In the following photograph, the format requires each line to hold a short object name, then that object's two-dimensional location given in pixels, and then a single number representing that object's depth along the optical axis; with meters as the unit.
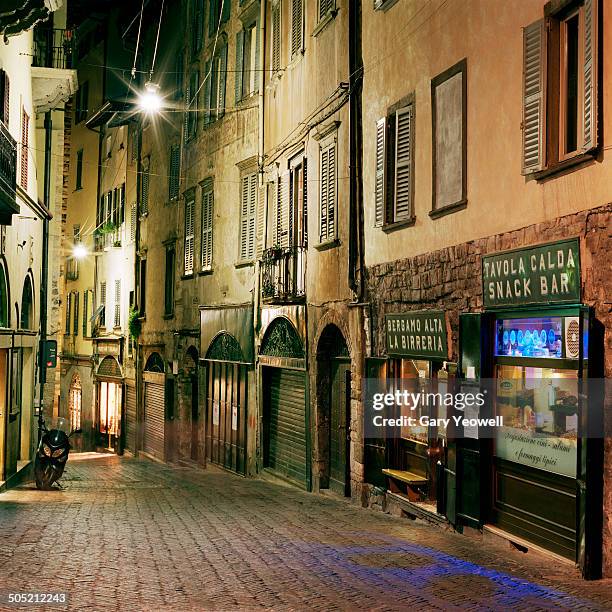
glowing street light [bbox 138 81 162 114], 19.25
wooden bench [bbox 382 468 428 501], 13.33
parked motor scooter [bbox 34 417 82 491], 18.52
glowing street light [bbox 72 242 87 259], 38.59
